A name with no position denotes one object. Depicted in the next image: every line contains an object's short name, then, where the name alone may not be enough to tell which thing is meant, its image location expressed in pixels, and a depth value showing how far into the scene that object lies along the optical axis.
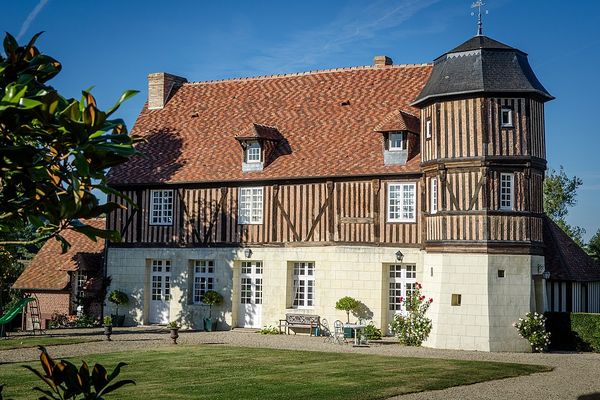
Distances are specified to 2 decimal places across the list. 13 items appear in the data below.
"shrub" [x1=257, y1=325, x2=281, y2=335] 24.44
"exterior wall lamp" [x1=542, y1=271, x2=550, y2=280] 21.33
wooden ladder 26.31
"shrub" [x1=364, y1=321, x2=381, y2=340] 22.62
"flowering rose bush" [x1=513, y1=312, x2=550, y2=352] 20.33
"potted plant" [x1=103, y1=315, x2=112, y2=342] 21.63
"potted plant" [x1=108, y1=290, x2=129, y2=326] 26.84
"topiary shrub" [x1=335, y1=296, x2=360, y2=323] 23.03
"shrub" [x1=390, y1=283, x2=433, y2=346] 21.25
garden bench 23.80
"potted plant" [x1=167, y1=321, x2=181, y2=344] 20.83
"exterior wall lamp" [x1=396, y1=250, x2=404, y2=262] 22.72
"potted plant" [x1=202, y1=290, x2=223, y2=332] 25.30
